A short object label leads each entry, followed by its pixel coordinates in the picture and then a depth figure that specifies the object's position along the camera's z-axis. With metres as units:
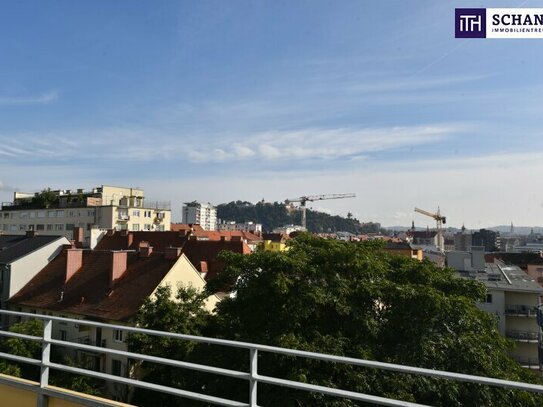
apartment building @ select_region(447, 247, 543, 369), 33.50
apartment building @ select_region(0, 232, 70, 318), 32.44
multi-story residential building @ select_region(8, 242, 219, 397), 25.52
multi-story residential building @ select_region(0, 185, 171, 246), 63.47
